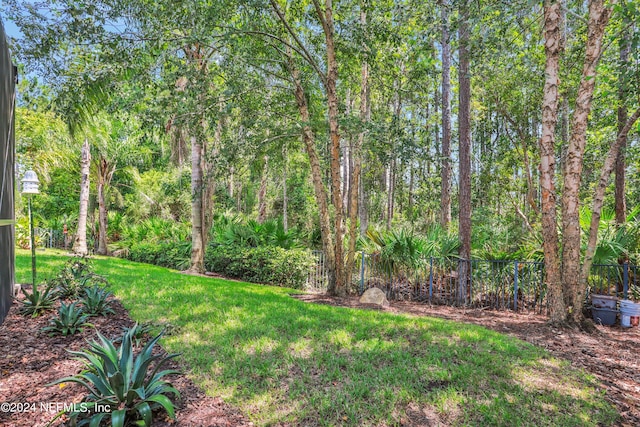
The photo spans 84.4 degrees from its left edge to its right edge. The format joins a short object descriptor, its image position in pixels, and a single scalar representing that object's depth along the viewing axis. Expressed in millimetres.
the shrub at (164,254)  13388
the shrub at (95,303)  5037
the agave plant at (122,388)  2594
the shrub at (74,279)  5711
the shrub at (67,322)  4320
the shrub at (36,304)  4919
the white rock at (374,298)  7660
